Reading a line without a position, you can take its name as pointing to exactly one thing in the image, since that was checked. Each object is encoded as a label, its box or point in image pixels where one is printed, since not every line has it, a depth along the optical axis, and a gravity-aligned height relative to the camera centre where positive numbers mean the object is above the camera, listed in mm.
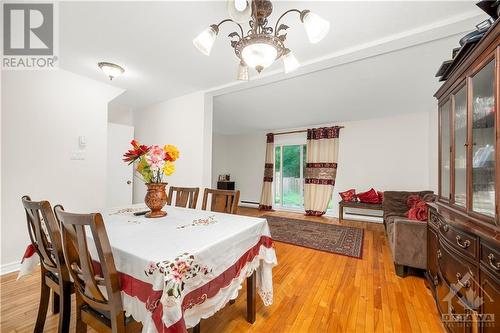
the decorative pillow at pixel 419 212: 2146 -475
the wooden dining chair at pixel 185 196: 2177 -343
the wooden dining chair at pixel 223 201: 1904 -342
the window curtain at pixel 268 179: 5668 -337
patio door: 5438 -233
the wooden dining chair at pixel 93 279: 793 -512
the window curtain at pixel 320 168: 4766 -1
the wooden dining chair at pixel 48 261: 1017 -565
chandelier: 1192 +832
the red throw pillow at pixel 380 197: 4021 -575
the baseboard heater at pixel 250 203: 6094 -1107
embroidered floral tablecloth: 780 -470
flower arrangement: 1505 +50
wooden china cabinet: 948 -195
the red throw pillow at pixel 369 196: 4062 -580
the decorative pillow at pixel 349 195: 4312 -588
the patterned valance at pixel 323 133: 4727 +857
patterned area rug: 2861 -1150
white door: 3471 -71
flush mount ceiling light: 2340 +1149
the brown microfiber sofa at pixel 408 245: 2008 -773
